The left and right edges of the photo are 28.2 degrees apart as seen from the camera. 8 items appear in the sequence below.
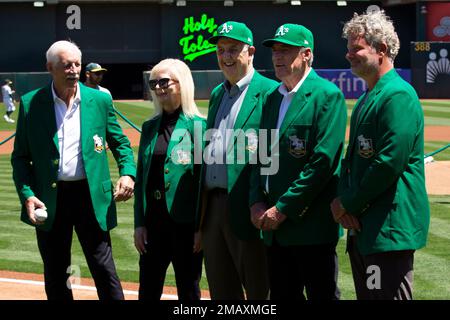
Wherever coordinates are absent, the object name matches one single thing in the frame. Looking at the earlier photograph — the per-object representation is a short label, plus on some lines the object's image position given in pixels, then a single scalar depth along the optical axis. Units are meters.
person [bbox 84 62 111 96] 12.73
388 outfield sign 41.47
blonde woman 6.08
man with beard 4.85
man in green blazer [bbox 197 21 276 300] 5.72
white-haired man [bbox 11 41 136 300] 6.14
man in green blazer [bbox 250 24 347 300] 5.30
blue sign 41.03
